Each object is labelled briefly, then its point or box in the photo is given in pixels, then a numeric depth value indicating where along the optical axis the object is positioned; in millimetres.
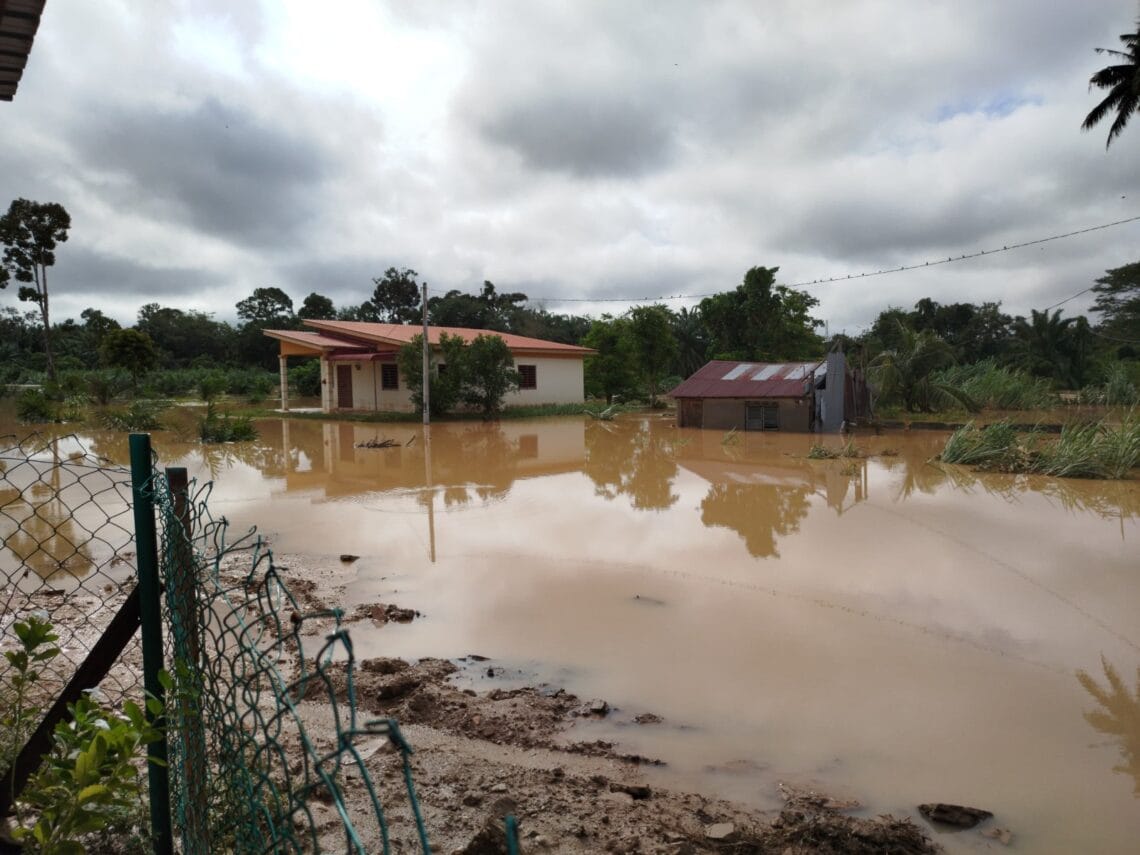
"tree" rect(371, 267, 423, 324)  53500
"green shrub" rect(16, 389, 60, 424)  20750
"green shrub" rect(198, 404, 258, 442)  17891
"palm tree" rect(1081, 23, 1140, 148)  19266
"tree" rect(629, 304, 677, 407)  28562
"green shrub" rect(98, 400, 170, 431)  19312
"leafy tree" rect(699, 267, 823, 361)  30234
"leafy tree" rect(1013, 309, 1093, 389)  32500
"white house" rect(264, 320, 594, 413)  27094
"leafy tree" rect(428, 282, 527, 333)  45750
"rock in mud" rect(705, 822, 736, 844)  2885
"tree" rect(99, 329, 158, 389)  28875
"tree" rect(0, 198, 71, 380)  29094
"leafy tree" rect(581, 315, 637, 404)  30781
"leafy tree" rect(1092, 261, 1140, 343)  32125
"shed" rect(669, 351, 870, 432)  20094
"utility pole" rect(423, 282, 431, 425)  22527
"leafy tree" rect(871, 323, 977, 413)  22844
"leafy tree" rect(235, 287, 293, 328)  50844
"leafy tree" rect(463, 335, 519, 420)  24328
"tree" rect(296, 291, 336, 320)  49906
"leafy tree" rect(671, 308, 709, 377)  39875
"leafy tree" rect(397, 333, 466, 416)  24094
